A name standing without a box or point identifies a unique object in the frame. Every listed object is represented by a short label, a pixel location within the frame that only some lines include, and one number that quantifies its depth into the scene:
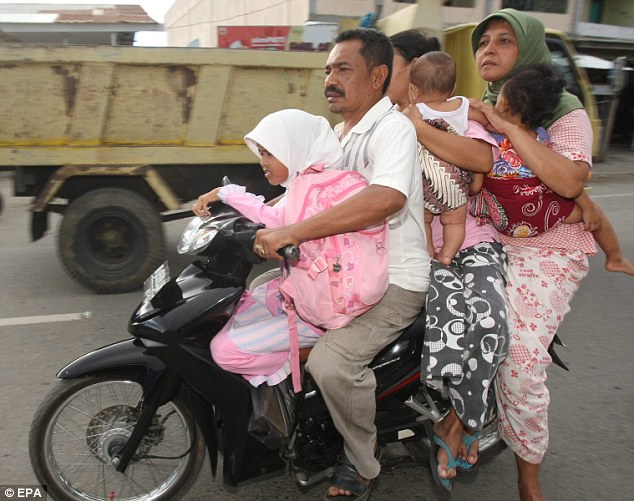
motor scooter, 2.03
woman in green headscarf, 2.08
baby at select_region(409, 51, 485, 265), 2.11
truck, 4.51
